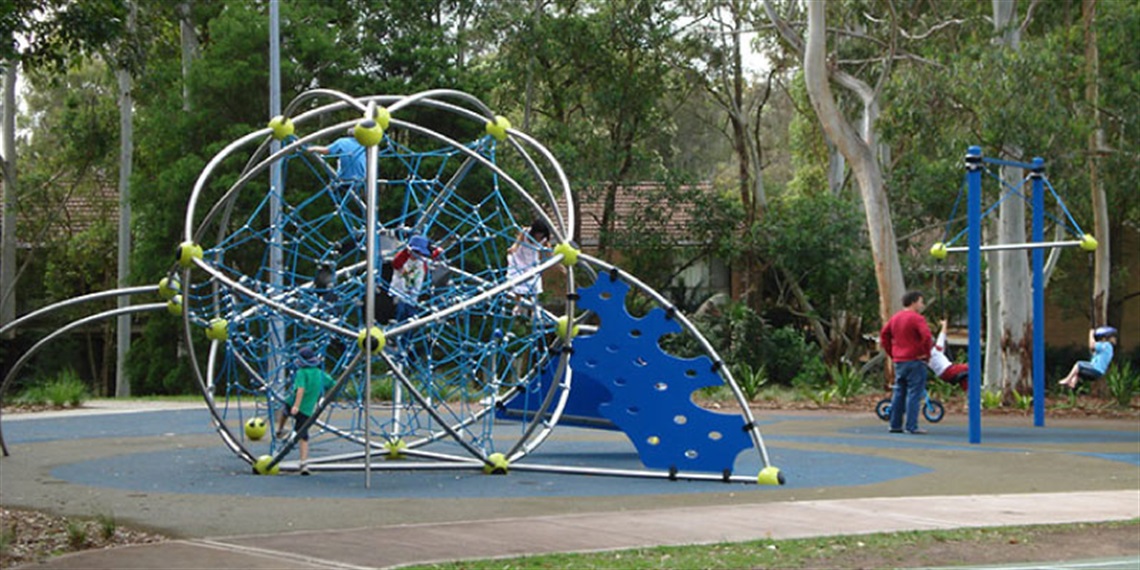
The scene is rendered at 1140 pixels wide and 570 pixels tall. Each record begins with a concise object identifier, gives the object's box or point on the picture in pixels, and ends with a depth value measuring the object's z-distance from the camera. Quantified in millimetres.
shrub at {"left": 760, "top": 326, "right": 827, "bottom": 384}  33875
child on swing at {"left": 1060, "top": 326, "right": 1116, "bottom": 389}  22359
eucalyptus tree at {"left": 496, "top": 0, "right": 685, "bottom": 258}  35750
